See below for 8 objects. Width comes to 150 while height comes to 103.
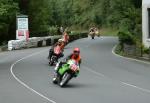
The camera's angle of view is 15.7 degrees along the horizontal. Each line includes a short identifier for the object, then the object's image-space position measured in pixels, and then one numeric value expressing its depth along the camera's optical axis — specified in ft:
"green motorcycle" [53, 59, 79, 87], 65.00
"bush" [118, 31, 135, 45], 129.18
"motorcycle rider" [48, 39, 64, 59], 97.04
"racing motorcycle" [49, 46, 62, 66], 95.71
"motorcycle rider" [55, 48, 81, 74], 66.54
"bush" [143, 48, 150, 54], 113.56
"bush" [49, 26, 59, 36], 271.51
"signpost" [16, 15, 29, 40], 178.29
